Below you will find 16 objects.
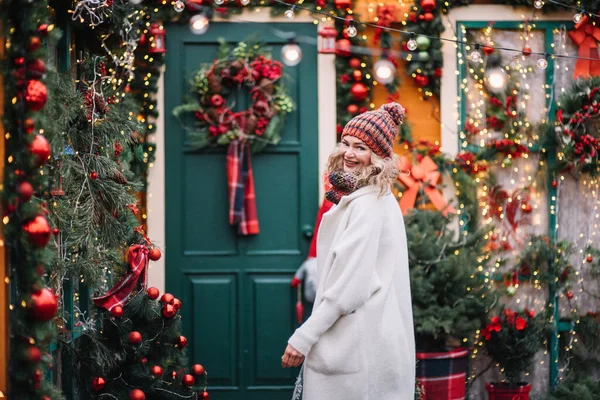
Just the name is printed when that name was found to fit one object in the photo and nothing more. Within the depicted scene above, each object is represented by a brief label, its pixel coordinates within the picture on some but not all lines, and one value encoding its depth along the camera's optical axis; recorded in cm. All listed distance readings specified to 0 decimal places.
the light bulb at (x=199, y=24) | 634
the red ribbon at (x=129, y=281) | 480
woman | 349
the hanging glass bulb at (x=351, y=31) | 568
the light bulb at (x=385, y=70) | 647
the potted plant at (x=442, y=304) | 595
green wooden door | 668
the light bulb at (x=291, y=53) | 634
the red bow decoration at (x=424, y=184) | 667
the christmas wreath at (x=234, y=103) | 655
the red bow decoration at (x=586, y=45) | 677
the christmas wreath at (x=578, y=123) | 660
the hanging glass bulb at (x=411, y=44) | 543
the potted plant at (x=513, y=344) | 628
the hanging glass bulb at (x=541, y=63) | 598
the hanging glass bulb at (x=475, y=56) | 555
